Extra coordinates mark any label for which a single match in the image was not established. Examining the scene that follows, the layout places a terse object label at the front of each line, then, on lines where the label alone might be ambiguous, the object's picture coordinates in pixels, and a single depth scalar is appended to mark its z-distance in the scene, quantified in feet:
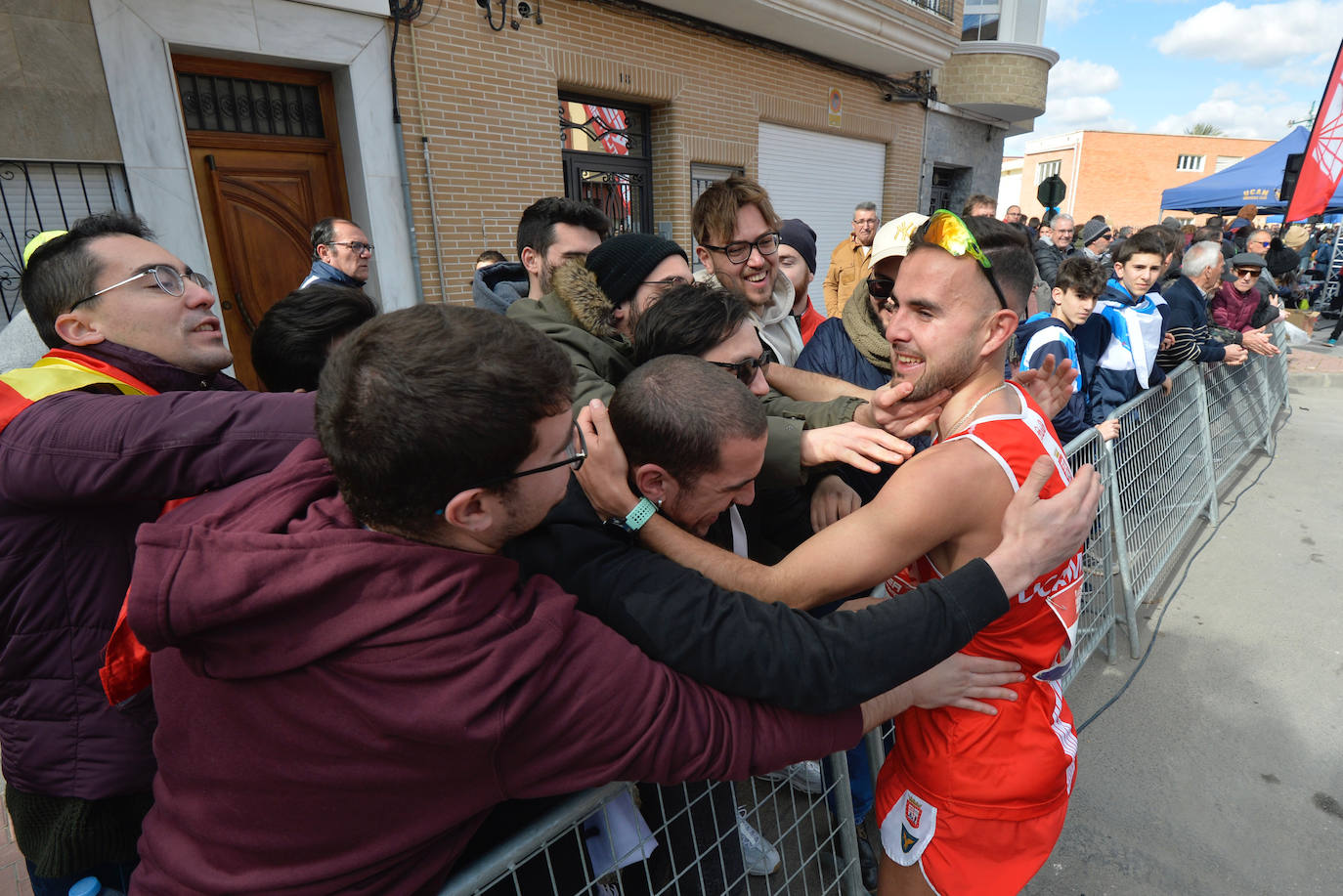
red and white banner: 21.57
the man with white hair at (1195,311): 15.03
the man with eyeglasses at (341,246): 13.78
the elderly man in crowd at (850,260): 22.59
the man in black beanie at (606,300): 6.53
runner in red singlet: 4.91
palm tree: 170.81
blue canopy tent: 47.96
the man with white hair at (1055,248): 24.99
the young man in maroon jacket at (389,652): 2.82
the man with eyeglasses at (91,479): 4.01
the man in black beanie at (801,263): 11.94
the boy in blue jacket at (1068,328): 11.66
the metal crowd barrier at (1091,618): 4.02
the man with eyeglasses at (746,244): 9.41
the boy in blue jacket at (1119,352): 12.34
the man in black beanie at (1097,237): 30.25
